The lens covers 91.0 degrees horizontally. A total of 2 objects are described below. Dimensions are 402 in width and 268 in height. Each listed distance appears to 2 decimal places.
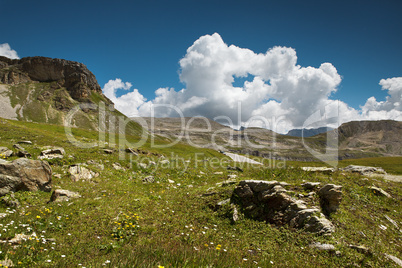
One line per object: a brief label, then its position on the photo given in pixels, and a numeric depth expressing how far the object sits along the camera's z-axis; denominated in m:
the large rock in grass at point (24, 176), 11.65
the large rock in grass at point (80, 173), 17.51
